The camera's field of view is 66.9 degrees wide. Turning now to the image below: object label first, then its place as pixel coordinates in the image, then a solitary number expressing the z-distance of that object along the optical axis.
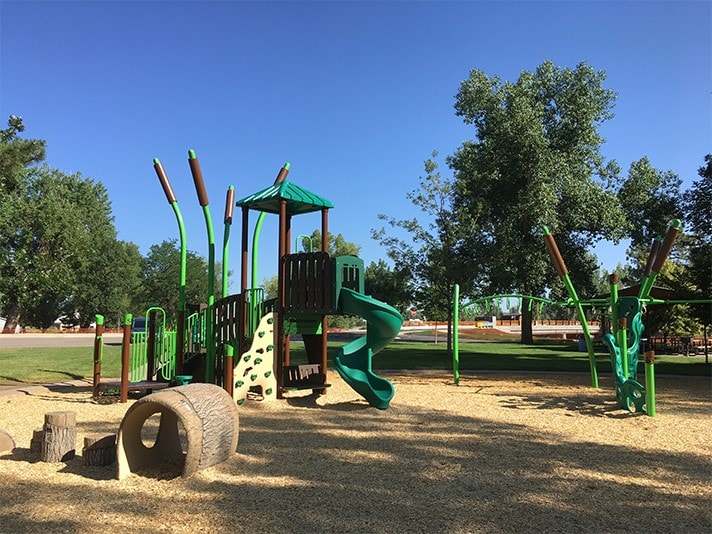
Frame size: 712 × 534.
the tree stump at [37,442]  5.57
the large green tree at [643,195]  26.57
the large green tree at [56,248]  12.74
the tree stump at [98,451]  5.25
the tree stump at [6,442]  5.83
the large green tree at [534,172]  22.73
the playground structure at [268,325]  8.95
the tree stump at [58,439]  5.44
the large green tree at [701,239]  14.41
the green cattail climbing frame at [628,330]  8.35
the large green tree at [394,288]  20.62
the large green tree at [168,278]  47.03
